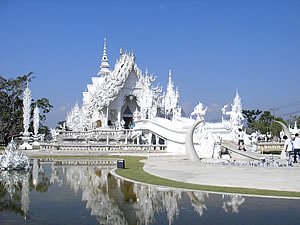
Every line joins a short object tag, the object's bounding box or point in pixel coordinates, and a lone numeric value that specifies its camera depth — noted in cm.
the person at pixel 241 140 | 2349
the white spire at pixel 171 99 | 4681
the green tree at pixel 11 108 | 4397
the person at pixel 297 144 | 1708
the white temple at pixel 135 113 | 2935
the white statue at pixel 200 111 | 2820
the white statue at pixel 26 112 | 3247
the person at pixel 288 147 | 1753
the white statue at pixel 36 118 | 3857
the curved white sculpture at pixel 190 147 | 1923
